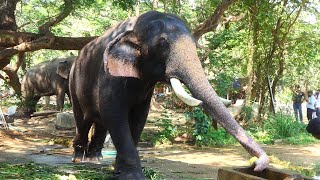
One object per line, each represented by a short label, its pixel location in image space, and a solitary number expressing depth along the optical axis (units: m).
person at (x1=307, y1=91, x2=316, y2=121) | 17.59
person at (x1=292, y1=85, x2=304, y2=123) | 18.95
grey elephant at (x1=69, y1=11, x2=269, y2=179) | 4.64
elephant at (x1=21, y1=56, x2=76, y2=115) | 14.69
